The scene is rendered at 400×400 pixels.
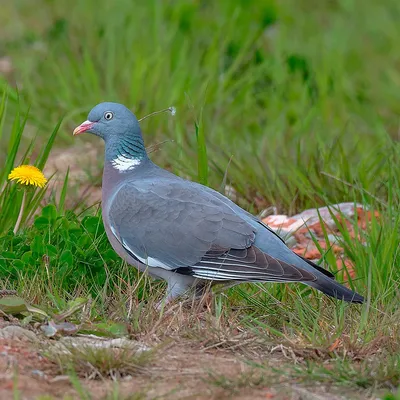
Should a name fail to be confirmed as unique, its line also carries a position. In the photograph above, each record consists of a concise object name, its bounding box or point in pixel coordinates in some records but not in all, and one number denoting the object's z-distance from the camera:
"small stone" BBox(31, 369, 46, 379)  6.66
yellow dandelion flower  8.80
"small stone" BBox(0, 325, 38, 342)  7.23
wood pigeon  8.26
